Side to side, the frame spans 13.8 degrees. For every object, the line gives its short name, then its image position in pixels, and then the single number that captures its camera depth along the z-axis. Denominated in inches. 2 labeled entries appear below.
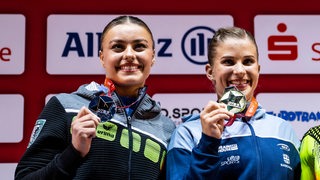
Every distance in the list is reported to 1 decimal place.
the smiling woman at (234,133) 132.1
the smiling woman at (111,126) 132.0
